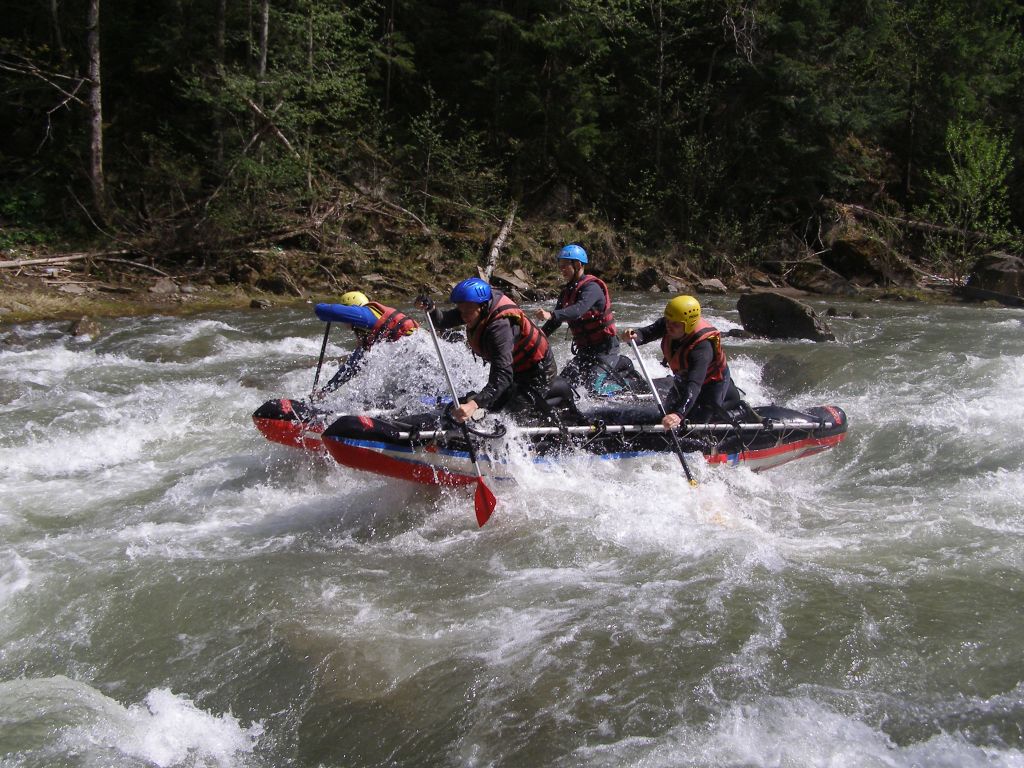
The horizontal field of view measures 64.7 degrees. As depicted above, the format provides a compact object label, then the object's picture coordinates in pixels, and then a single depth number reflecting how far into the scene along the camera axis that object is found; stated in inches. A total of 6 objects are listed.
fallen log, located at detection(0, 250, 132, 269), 560.1
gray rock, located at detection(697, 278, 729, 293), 756.2
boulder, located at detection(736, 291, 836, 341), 497.7
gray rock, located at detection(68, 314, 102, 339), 462.6
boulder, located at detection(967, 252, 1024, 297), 653.9
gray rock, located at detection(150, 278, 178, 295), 588.5
